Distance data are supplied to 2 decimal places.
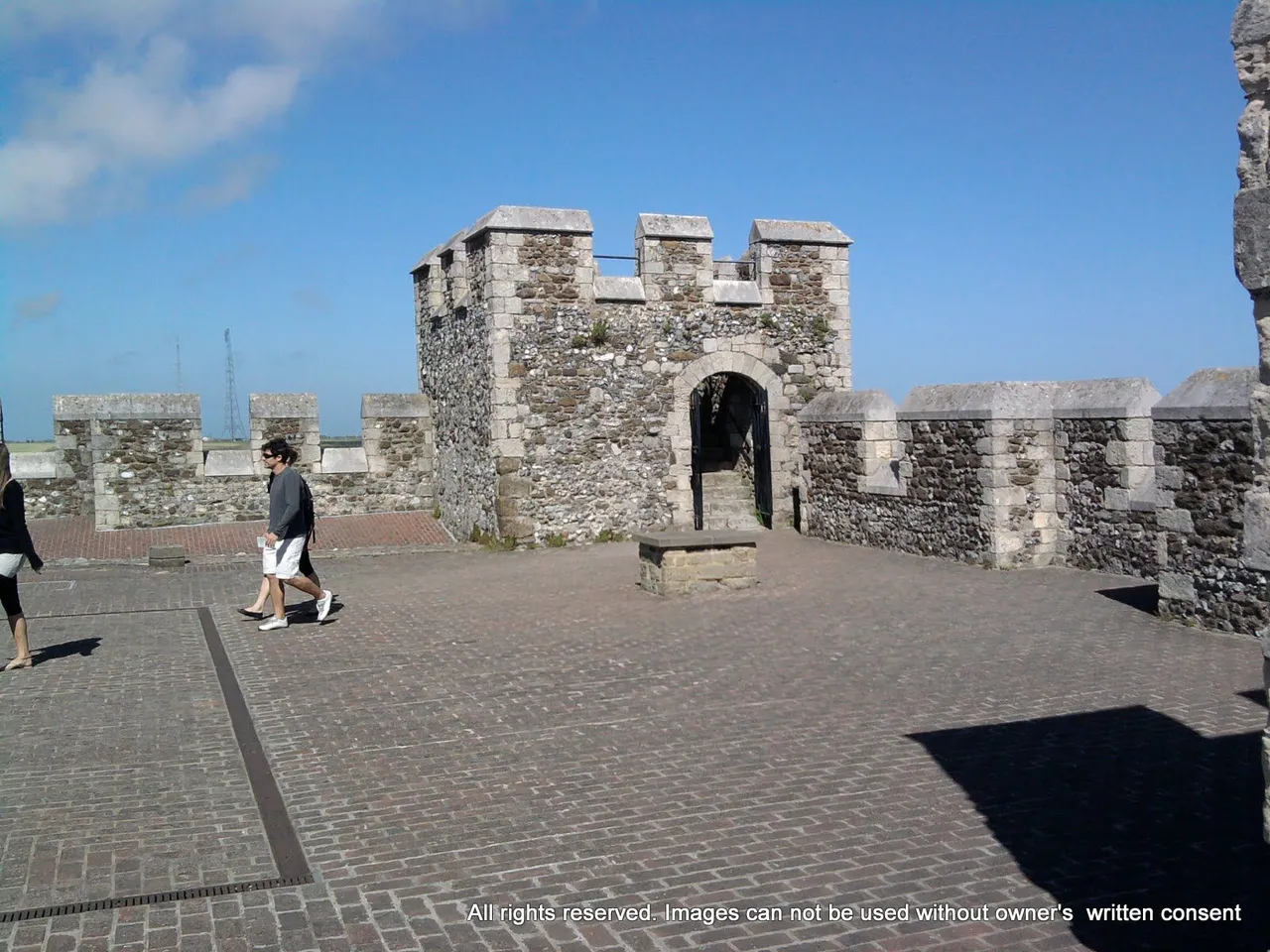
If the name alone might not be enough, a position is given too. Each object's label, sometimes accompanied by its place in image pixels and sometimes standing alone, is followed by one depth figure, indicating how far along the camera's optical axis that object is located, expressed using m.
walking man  9.92
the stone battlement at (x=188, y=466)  16.23
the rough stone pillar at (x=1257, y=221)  2.88
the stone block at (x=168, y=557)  13.91
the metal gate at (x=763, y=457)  16.42
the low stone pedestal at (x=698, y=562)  10.92
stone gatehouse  15.19
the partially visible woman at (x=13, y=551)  8.08
